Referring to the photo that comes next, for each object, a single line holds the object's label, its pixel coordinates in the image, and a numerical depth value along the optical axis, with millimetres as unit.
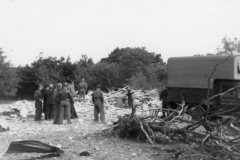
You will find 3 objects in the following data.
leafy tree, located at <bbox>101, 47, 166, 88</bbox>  44656
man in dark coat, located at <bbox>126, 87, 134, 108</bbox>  24188
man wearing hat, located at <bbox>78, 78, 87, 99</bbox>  27375
